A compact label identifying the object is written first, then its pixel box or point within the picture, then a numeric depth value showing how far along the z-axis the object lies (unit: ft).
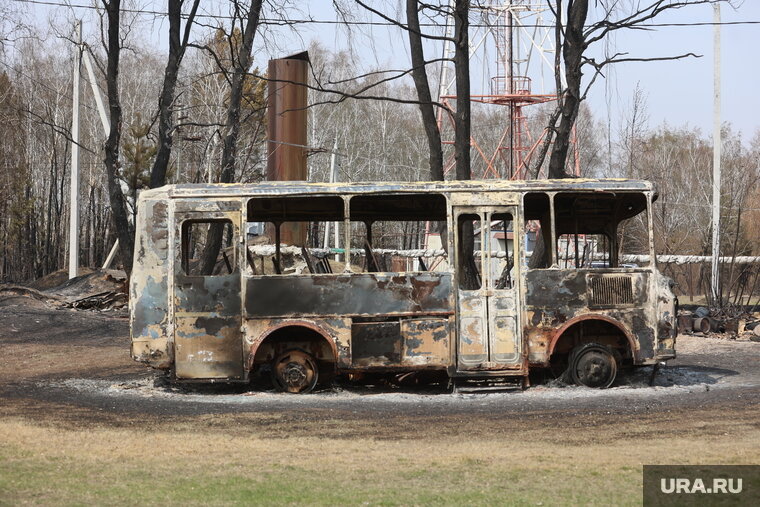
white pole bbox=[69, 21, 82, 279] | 103.09
